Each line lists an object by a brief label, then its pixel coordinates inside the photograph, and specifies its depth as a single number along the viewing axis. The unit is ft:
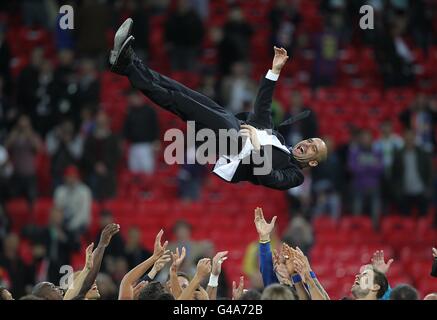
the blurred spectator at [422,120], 71.31
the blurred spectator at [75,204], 62.64
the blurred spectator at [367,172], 67.36
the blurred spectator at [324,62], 76.79
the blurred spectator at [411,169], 67.51
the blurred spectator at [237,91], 71.10
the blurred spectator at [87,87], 68.23
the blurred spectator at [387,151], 68.03
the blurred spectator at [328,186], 67.00
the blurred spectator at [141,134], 66.74
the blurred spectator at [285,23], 76.54
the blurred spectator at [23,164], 65.21
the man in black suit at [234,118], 40.47
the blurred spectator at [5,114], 67.26
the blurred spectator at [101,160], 65.51
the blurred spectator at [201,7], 79.00
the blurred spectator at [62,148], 65.36
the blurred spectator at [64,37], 74.69
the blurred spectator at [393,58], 77.05
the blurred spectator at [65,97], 67.36
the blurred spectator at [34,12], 76.84
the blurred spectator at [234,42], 74.23
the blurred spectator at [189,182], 67.72
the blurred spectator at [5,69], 69.56
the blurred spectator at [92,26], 72.74
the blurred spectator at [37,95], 67.77
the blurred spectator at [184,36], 74.02
